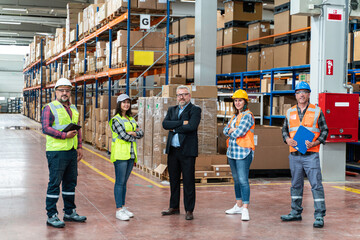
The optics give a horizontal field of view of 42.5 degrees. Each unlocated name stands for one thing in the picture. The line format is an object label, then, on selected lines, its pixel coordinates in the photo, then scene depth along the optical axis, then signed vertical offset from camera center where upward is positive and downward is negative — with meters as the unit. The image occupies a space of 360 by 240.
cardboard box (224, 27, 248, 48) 14.08 +2.15
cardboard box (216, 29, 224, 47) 14.67 +2.15
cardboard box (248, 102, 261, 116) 12.36 -0.08
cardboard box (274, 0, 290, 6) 11.85 +2.67
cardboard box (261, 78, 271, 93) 12.19 +0.53
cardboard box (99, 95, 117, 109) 13.85 +0.04
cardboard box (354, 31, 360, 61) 10.14 +1.34
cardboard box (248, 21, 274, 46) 13.20 +2.13
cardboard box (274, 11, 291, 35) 11.57 +2.12
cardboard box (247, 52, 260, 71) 13.23 +1.27
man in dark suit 5.85 -0.51
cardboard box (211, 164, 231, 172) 8.76 -1.20
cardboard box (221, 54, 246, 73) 14.18 +1.29
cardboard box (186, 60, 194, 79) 15.38 +1.18
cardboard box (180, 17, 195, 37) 15.37 +2.62
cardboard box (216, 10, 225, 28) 15.24 +2.82
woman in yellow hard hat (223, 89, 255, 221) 5.88 -0.50
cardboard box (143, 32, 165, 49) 11.73 +1.61
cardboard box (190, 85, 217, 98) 9.19 +0.27
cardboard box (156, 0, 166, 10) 11.47 +2.47
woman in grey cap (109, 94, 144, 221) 5.72 -0.54
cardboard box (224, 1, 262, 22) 13.91 +2.86
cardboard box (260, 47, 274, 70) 12.46 +1.30
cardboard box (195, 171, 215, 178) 8.67 -1.30
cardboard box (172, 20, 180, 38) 15.96 +2.67
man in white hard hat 5.38 -0.53
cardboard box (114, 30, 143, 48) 11.54 +1.66
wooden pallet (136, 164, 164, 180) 9.03 -1.42
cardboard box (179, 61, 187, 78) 15.84 +1.21
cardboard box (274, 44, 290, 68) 11.63 +1.28
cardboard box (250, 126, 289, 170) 9.46 -0.90
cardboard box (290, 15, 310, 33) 10.89 +2.00
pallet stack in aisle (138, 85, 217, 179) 9.16 -0.33
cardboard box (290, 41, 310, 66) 10.92 +1.26
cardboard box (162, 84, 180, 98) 9.15 +0.26
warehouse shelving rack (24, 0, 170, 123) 11.45 +2.05
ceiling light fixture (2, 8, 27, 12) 24.94 +5.08
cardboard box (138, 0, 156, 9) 11.34 +2.46
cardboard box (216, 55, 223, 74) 14.79 +1.28
